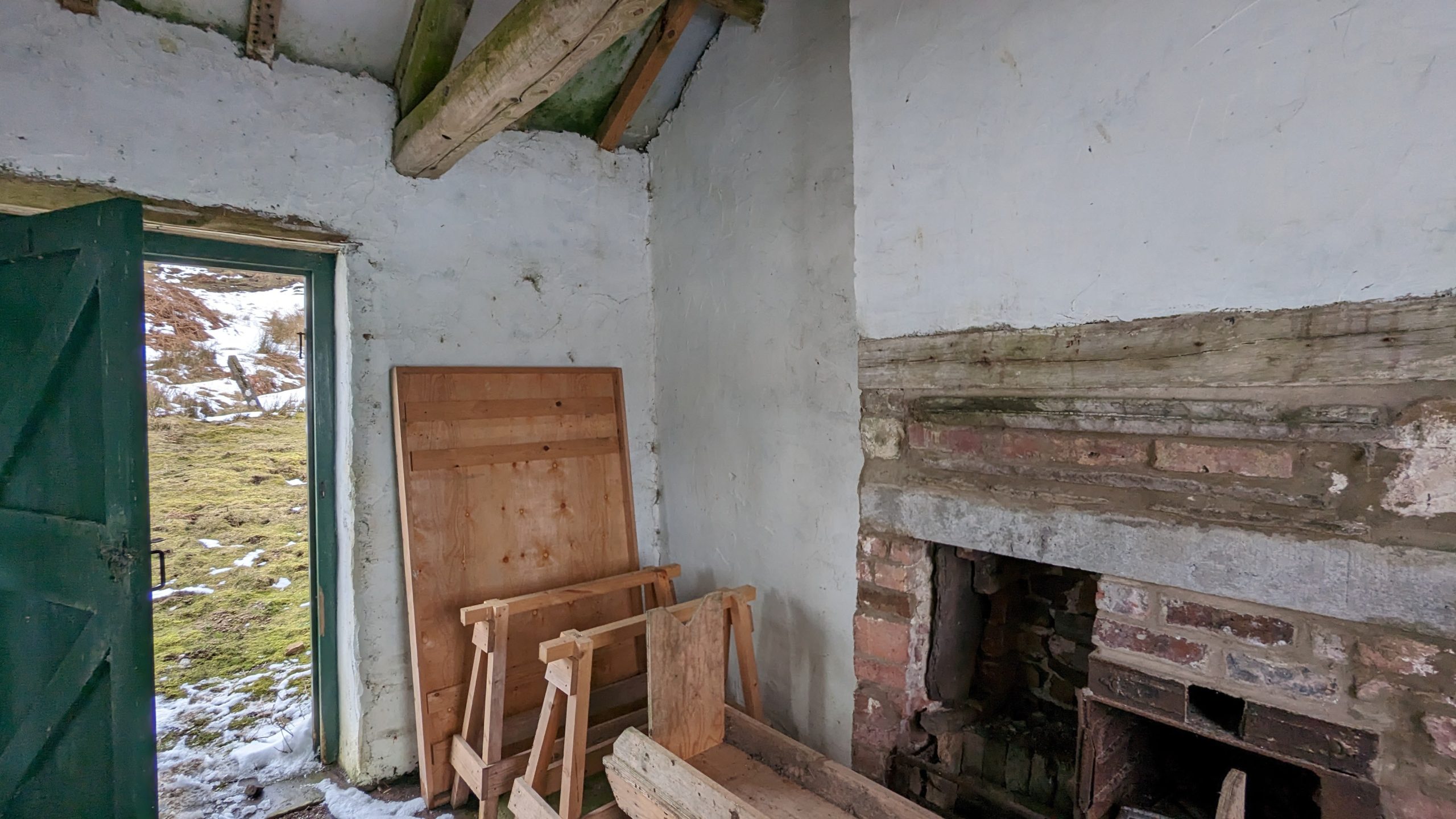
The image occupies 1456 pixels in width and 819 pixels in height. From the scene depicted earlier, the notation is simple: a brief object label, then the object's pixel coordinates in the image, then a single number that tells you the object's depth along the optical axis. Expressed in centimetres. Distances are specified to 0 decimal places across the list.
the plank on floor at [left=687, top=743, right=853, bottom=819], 172
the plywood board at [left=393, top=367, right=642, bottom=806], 235
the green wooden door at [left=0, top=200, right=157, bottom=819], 167
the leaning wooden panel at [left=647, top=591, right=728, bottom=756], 191
